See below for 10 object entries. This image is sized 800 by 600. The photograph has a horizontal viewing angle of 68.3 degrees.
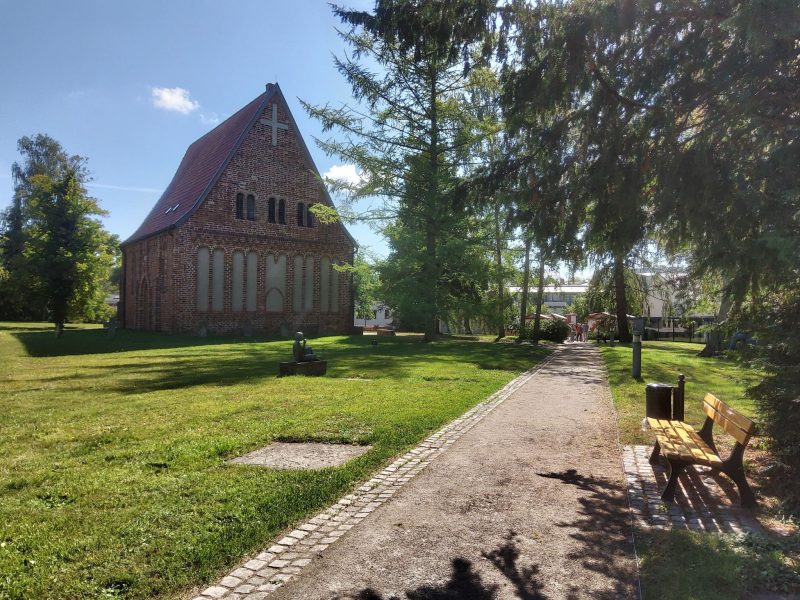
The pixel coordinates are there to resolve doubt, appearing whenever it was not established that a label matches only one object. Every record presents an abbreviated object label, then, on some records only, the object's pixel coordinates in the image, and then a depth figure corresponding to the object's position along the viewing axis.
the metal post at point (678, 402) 7.97
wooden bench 4.90
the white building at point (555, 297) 32.42
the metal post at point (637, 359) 14.12
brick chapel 28.42
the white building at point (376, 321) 62.59
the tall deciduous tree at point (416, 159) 23.05
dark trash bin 7.74
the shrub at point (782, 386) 4.51
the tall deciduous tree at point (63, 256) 25.48
